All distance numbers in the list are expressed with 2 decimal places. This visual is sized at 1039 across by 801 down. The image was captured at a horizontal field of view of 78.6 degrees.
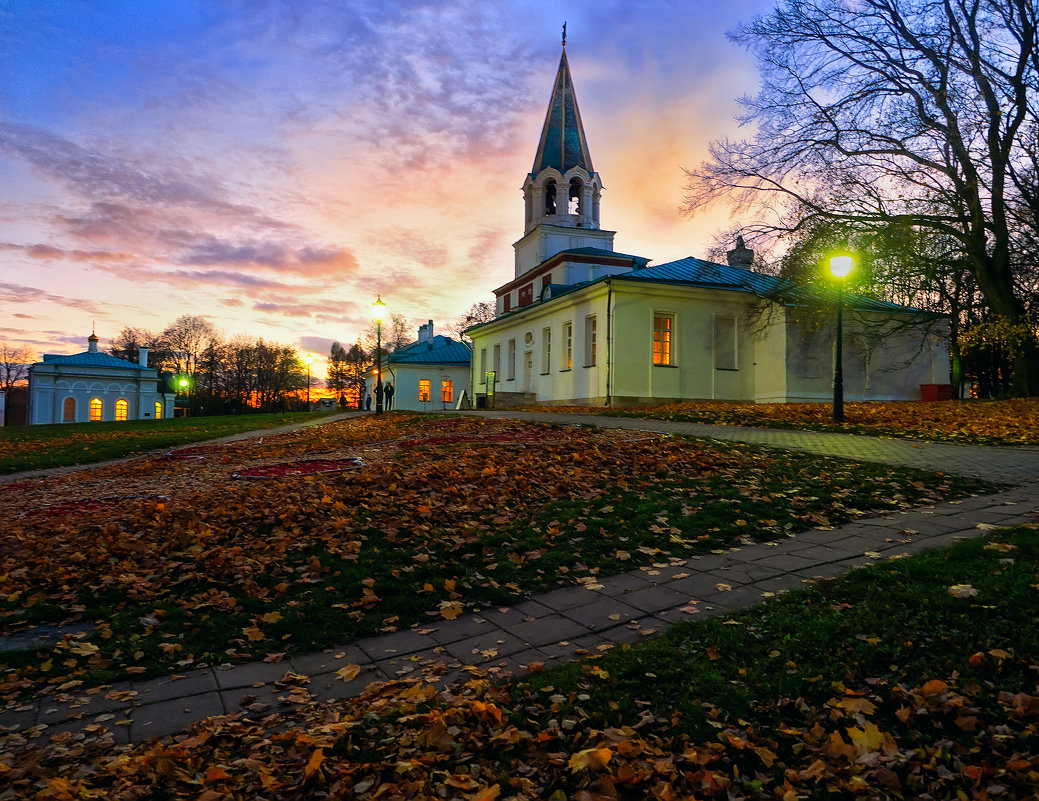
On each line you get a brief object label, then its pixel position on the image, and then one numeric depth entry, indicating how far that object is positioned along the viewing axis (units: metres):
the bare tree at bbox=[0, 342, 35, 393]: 78.62
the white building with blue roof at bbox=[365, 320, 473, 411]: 53.67
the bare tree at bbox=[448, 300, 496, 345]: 70.69
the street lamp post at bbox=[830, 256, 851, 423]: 15.77
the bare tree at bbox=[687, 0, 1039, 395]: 19.12
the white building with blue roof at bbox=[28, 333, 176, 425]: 64.19
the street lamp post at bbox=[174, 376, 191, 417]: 69.91
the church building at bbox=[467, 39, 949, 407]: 26.52
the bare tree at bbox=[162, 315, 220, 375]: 78.38
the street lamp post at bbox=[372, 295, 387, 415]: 25.10
